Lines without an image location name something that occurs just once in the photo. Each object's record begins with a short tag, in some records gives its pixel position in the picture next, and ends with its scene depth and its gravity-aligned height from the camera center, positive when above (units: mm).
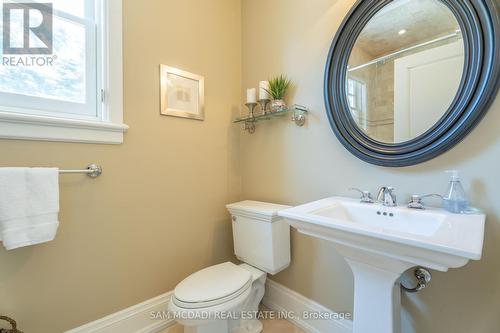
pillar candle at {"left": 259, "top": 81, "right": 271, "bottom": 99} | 1505 +531
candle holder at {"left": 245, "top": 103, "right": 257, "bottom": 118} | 1588 +439
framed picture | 1419 +506
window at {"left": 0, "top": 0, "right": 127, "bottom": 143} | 1009 +500
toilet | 1021 -625
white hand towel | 883 -165
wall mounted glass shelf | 1360 +349
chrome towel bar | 1143 -22
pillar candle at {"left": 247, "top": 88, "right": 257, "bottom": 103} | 1563 +508
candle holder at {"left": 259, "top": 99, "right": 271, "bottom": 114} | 1528 +447
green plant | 1441 +530
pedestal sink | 573 -235
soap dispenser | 809 -126
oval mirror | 812 +401
